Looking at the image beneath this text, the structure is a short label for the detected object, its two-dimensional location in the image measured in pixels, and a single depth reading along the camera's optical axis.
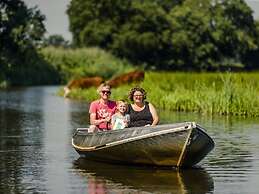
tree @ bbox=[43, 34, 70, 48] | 174.62
